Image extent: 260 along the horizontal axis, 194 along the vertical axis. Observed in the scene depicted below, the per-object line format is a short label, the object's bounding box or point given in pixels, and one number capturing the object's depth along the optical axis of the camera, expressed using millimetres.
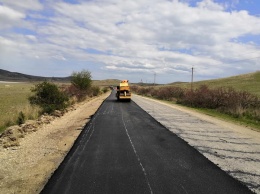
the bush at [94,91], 38343
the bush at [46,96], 17024
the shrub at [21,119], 11128
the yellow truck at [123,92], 24413
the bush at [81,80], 35077
